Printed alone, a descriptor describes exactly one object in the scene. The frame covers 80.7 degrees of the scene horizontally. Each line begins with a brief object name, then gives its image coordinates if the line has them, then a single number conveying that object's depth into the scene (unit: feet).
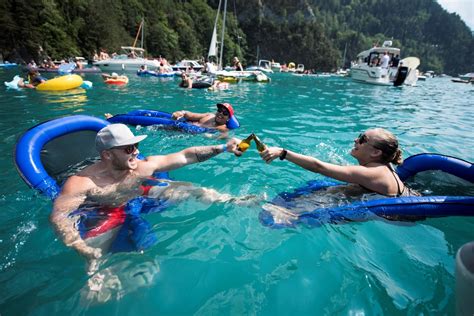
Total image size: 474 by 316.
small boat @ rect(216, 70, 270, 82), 71.56
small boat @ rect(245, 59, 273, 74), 167.49
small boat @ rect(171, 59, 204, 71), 111.27
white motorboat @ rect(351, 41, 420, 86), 83.46
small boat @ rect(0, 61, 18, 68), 96.49
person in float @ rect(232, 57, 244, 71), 80.44
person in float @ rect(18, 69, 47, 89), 46.14
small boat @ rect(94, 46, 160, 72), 96.68
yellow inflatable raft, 43.79
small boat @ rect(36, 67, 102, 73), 83.30
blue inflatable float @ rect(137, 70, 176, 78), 82.28
